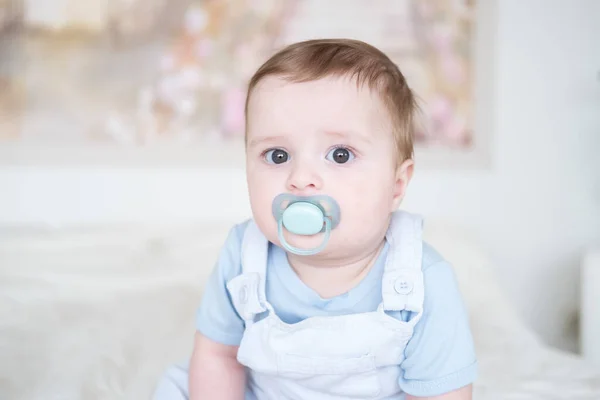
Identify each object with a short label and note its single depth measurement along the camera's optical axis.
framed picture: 2.09
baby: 0.82
